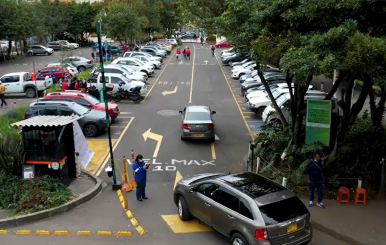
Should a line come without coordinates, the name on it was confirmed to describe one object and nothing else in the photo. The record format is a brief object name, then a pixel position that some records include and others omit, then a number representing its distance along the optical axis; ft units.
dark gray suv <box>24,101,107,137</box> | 56.77
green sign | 37.58
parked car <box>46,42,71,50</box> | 199.64
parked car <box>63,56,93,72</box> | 121.39
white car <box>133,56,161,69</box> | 126.72
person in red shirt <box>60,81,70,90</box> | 79.20
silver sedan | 52.65
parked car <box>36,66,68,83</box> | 96.95
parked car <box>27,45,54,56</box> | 175.73
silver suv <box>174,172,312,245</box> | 24.18
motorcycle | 79.05
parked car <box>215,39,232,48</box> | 214.10
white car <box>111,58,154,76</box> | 113.19
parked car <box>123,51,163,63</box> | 133.62
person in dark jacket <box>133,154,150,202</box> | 34.42
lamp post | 38.21
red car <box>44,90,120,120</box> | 62.64
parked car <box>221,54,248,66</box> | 137.90
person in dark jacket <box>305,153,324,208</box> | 32.45
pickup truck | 83.92
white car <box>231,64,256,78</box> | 107.24
